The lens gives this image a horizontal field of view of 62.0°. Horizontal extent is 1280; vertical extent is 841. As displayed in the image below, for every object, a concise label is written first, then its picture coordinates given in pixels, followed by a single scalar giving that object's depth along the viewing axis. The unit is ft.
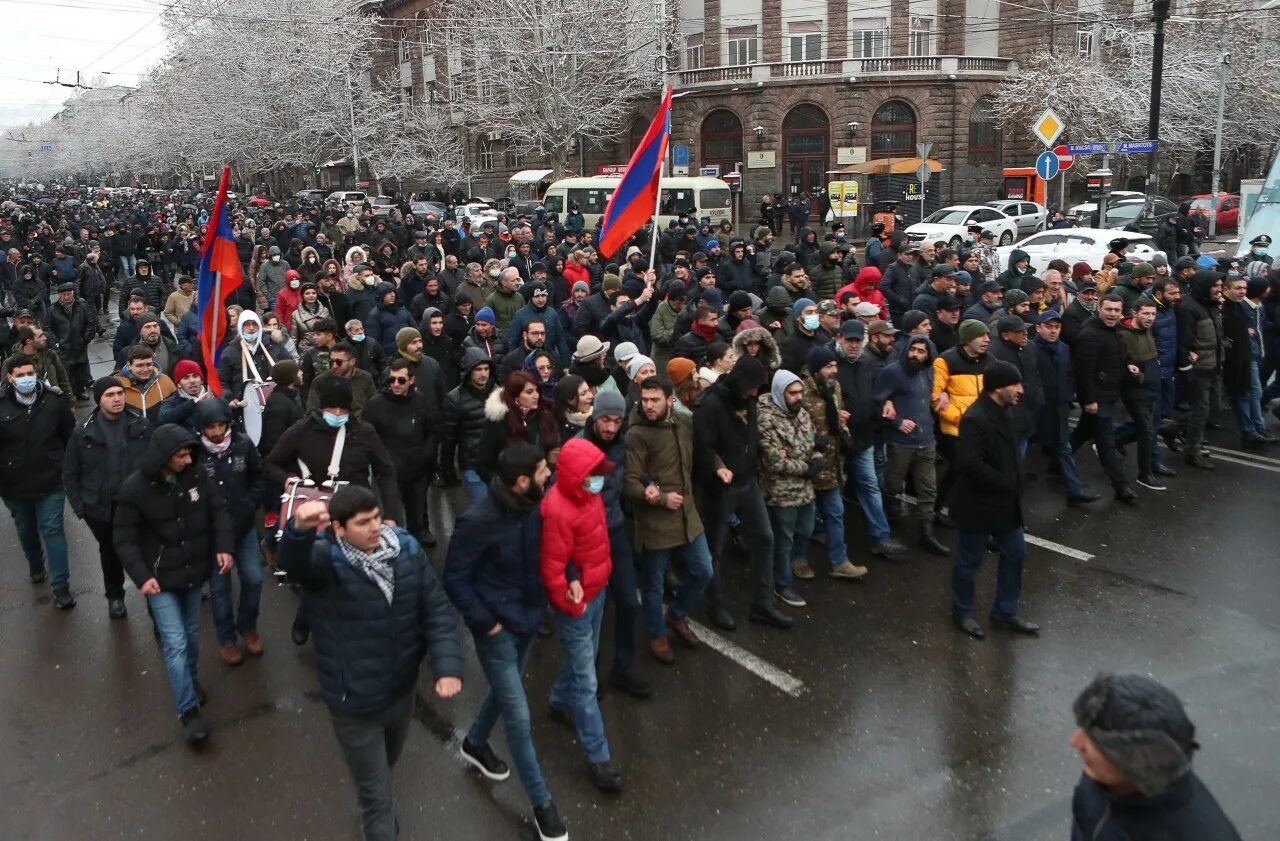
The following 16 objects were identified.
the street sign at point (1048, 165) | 61.62
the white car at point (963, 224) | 95.81
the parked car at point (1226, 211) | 107.96
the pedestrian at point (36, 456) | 23.04
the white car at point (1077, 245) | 69.26
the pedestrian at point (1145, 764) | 8.23
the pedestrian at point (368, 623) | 12.90
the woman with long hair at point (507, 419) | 19.40
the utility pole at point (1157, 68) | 69.26
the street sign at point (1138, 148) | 66.18
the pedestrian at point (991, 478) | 19.79
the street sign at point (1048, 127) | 58.85
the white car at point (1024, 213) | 105.49
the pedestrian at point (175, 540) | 17.28
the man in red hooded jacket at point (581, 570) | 15.10
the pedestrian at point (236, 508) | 19.08
